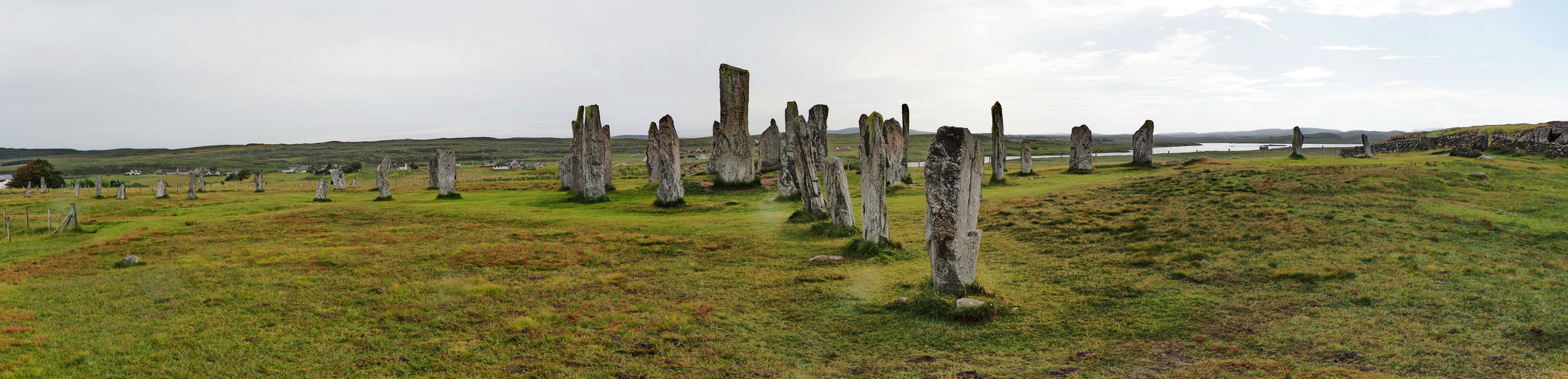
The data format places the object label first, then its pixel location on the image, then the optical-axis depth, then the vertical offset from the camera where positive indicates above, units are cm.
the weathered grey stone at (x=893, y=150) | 3041 +28
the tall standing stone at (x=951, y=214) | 1006 -83
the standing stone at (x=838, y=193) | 1697 -88
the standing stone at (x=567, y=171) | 3712 -68
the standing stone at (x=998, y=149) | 3170 +32
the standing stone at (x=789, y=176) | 2653 -71
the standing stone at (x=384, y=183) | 3112 -100
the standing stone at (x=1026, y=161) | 3534 -27
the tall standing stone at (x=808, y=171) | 1978 -41
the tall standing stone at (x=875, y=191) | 1456 -72
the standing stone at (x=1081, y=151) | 3681 +19
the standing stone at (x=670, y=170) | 2512 -42
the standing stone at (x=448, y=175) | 3234 -69
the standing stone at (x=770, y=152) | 3806 +32
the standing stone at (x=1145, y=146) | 3691 +43
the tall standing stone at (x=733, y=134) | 3209 +111
